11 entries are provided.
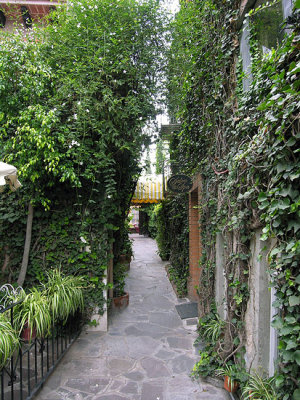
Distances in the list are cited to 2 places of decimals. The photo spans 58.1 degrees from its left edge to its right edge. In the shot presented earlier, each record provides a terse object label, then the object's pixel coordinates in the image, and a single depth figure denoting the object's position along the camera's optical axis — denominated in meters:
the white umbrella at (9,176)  3.05
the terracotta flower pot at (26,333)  3.39
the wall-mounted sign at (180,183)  5.02
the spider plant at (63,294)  3.59
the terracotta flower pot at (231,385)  2.81
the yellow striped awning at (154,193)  12.09
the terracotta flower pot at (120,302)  5.48
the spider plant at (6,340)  2.41
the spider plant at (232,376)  2.69
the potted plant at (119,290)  5.54
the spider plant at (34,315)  3.06
